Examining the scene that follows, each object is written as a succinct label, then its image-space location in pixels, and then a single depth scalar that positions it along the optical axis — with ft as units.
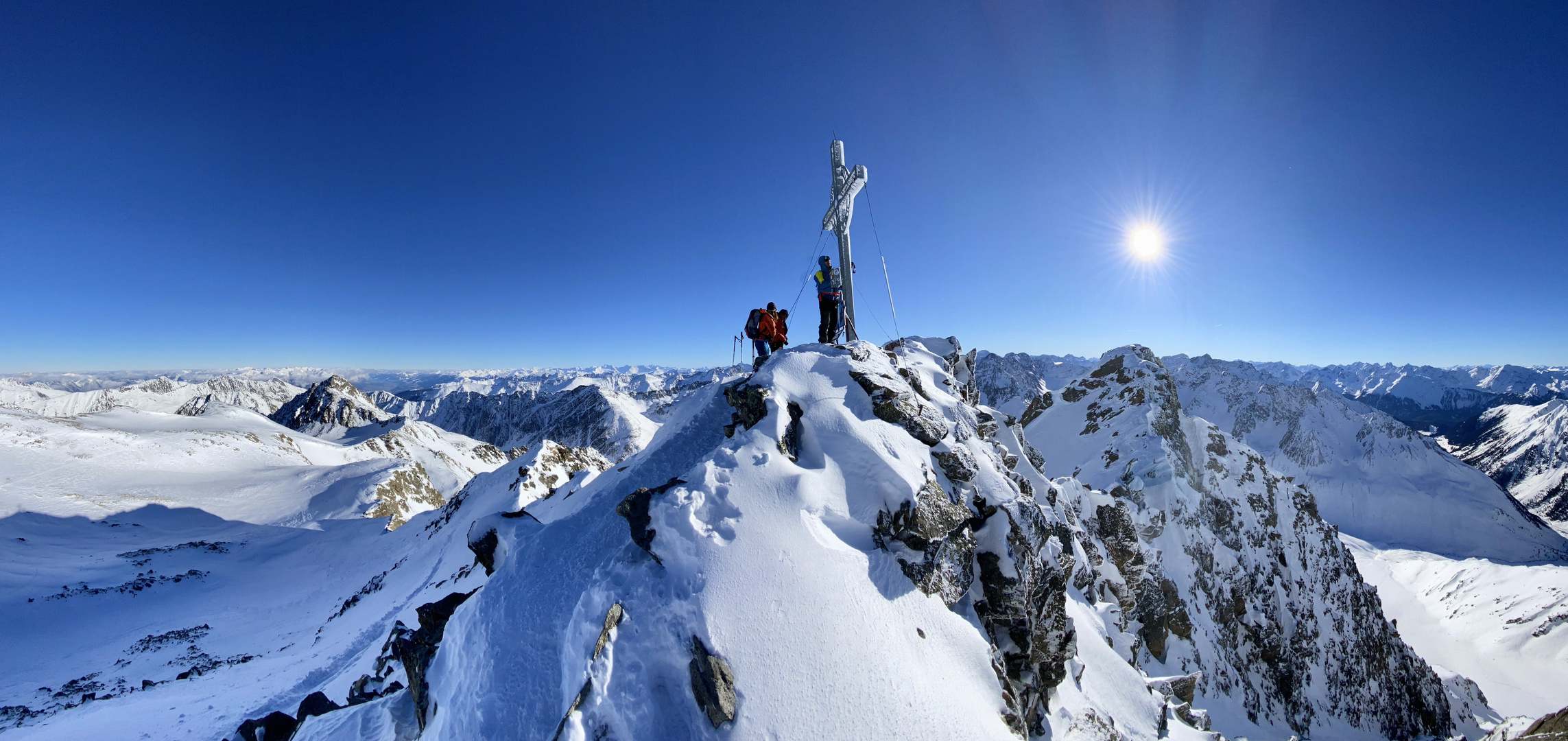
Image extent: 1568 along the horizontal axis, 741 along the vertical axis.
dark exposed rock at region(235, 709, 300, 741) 45.27
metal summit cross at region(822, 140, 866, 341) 61.87
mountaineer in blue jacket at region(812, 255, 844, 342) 61.77
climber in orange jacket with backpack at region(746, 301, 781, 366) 56.49
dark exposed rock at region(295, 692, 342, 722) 44.01
